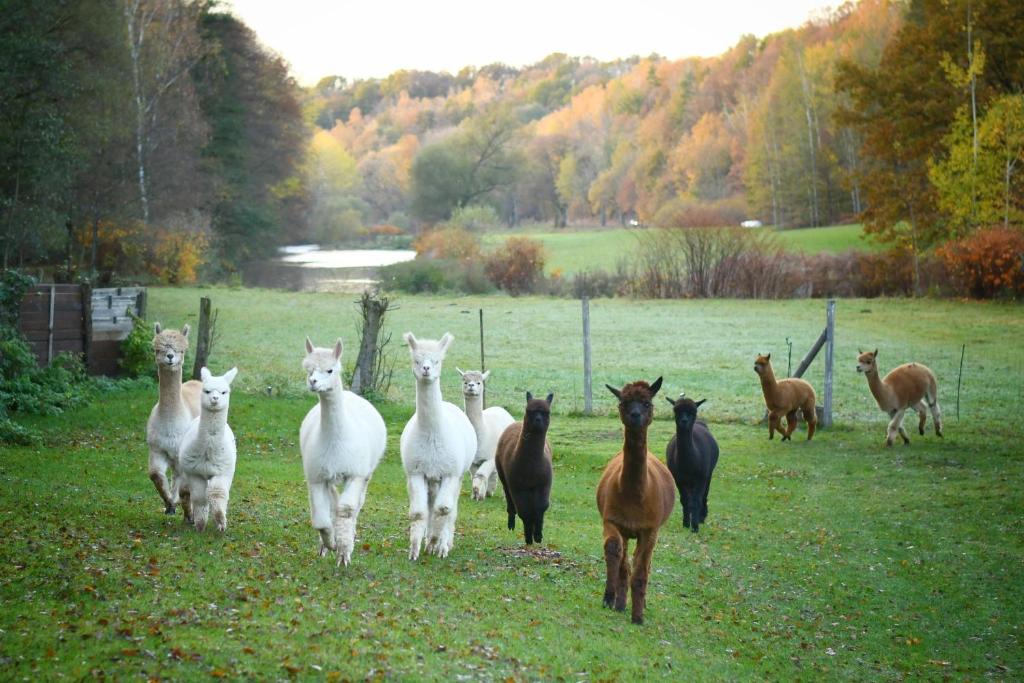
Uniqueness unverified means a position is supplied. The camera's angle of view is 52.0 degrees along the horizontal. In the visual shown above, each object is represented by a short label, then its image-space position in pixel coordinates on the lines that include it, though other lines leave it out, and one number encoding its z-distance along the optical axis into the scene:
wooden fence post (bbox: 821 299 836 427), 19.48
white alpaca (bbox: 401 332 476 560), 9.65
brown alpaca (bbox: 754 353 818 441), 18.39
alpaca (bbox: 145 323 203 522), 10.28
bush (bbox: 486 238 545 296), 51.72
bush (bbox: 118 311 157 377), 20.34
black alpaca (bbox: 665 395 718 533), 11.81
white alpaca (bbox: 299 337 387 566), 8.94
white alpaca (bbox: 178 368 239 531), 9.56
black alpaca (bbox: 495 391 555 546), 10.20
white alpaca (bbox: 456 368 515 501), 12.54
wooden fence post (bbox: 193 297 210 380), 19.67
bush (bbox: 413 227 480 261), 58.06
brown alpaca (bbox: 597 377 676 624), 8.52
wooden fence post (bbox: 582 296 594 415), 21.38
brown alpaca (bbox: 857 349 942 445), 17.92
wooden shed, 19.02
